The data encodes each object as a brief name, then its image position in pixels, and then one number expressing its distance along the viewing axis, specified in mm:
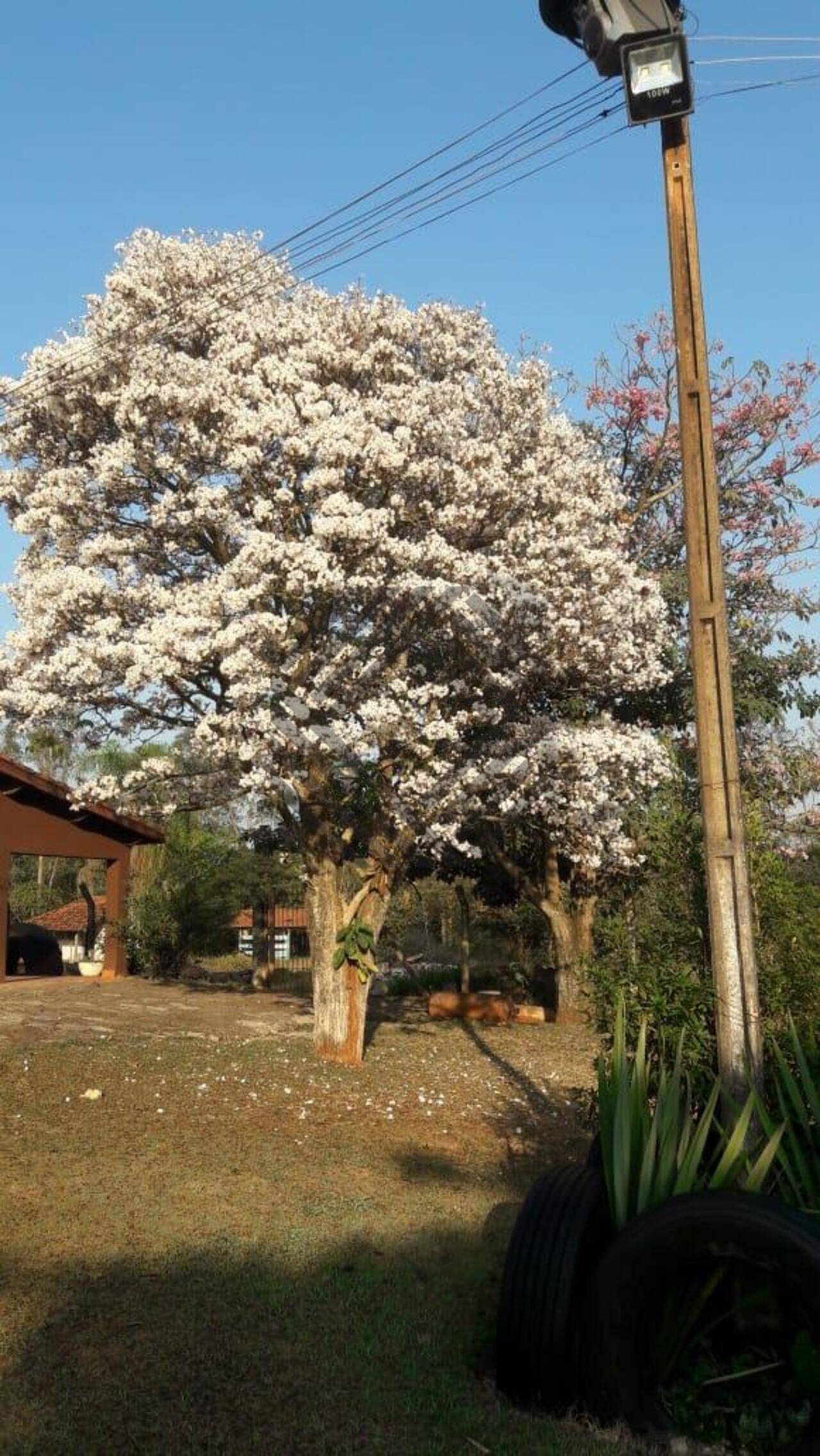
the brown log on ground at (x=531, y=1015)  23297
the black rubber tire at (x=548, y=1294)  5492
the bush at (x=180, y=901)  29094
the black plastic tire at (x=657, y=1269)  4879
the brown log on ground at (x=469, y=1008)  22812
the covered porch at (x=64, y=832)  24938
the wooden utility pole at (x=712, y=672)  6809
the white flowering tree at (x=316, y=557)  14258
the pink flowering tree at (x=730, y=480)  22859
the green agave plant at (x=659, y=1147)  5871
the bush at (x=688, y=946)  8250
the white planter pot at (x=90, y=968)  29016
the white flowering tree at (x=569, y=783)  15414
